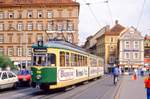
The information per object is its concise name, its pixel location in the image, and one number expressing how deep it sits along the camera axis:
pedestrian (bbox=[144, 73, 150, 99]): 9.96
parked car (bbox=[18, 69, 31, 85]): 19.90
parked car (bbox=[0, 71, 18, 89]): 16.38
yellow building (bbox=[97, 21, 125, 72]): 73.55
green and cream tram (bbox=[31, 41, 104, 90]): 14.50
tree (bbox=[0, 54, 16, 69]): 39.73
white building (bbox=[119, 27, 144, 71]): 67.62
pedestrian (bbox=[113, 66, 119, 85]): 21.63
